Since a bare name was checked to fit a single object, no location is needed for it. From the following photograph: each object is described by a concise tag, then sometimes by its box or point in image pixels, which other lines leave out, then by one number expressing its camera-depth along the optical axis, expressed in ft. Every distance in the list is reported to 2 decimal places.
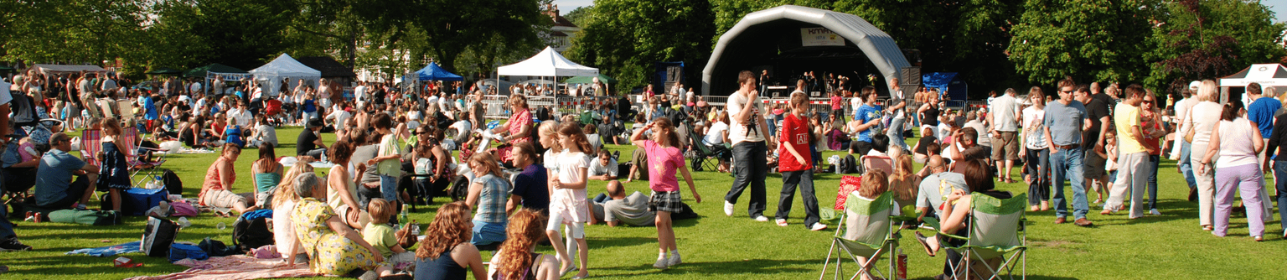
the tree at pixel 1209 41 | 105.50
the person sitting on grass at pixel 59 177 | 25.67
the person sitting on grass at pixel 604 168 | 37.60
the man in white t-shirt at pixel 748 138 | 23.86
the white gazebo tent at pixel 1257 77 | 91.25
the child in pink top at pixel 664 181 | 19.38
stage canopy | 85.20
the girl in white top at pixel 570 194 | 18.03
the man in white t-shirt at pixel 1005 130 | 35.70
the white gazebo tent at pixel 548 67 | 79.56
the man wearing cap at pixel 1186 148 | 28.19
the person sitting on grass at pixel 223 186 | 27.71
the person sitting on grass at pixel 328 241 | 18.31
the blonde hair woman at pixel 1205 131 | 23.79
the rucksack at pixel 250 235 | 21.80
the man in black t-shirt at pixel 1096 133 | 28.32
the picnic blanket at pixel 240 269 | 18.89
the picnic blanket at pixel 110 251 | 21.04
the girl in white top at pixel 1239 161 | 22.11
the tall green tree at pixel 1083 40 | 100.83
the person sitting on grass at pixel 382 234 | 18.80
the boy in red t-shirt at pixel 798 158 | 24.00
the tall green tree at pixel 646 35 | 136.15
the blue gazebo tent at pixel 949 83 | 109.50
